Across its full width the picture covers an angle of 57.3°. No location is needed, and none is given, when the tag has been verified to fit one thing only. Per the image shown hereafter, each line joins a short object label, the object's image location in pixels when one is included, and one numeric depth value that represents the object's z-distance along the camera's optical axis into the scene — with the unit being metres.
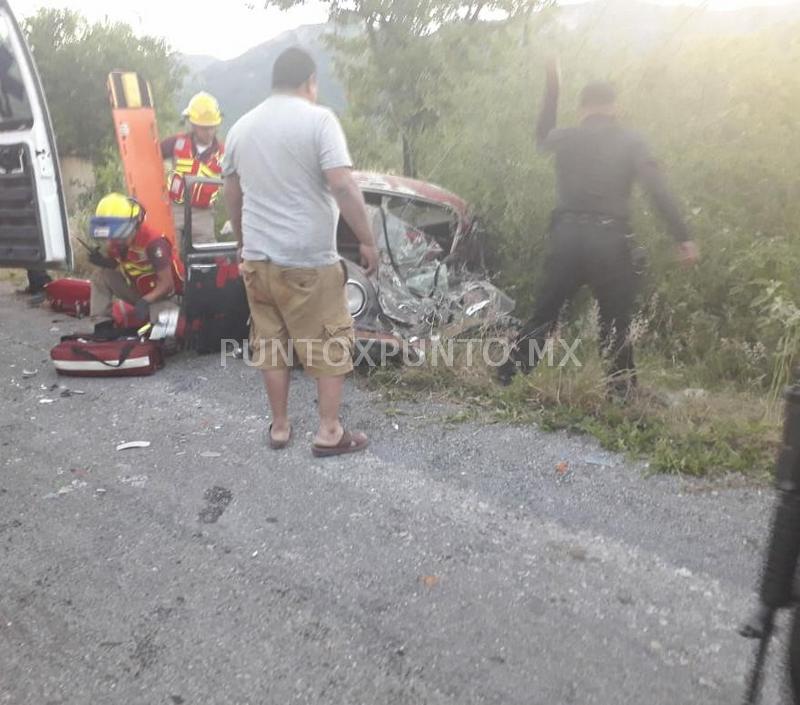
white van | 4.52
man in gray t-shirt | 3.06
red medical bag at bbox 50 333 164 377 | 4.59
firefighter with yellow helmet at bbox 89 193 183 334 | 4.78
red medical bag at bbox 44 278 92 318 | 6.40
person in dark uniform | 3.64
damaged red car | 4.71
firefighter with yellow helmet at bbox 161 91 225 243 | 5.93
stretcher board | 6.14
